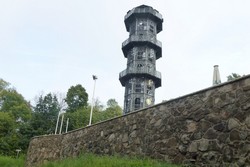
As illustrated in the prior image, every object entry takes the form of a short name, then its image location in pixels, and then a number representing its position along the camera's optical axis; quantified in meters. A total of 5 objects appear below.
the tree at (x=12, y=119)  23.94
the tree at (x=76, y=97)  29.44
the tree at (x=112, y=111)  29.37
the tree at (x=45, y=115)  25.83
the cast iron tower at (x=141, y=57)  24.55
